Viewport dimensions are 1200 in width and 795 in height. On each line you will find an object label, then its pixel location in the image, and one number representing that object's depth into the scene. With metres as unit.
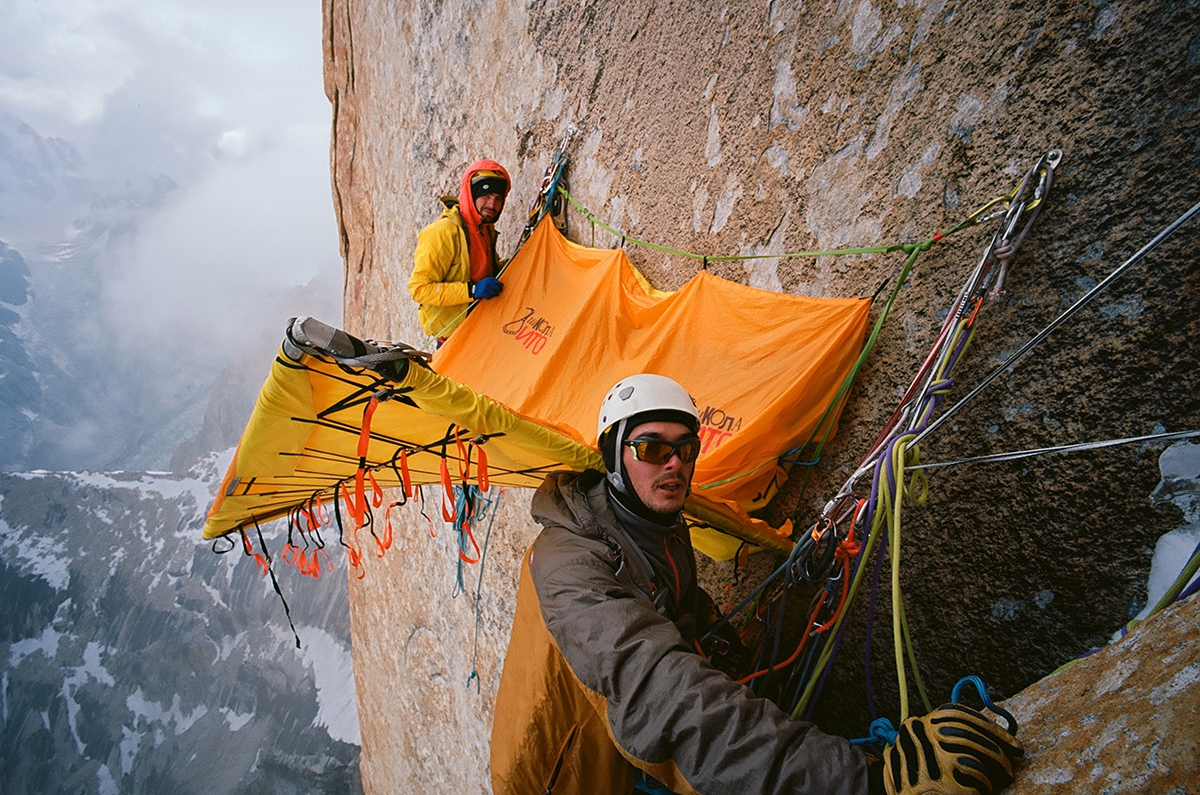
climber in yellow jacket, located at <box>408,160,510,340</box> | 3.33
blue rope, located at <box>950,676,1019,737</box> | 0.81
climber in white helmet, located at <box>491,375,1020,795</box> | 0.84
